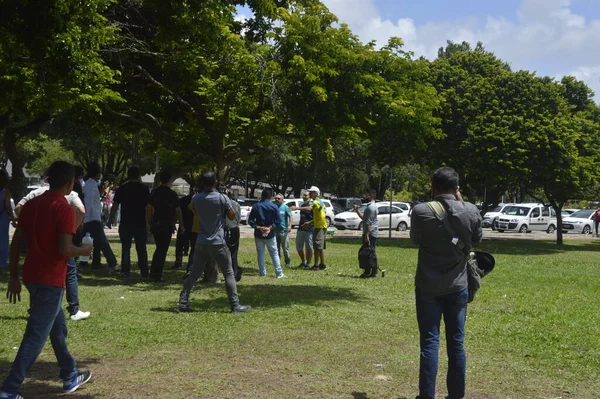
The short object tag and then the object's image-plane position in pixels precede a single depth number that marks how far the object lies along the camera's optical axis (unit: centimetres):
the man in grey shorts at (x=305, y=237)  1551
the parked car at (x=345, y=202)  4401
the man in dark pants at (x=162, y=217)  1239
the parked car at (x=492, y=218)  4334
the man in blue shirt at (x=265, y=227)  1319
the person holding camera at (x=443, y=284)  520
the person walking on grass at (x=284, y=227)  1502
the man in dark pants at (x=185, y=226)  1324
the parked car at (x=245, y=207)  3939
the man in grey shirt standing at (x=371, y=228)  1396
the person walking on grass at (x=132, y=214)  1246
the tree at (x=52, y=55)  618
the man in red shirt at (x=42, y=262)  489
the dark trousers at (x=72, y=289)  790
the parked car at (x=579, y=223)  4544
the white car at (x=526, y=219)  4206
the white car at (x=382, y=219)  3703
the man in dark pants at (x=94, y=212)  1219
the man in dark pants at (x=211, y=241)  897
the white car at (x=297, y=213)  3639
